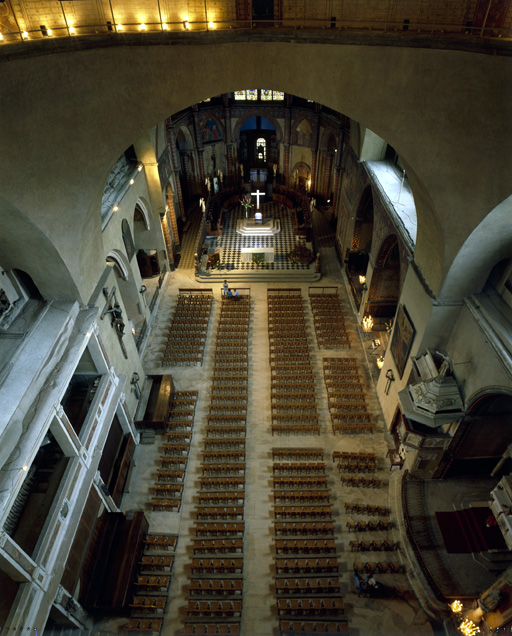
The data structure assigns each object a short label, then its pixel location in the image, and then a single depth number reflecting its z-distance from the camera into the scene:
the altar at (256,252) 23.23
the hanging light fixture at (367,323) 18.44
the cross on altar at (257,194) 25.38
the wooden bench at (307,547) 11.74
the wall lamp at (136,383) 14.67
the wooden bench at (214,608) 10.46
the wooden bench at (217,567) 11.37
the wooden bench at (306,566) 11.32
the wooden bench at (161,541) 11.71
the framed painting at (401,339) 12.67
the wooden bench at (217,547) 11.80
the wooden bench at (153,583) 10.95
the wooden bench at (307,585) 10.88
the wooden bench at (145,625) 10.20
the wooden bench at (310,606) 10.45
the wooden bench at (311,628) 10.06
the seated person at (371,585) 10.74
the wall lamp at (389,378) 14.30
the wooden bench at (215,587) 10.87
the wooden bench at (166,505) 12.71
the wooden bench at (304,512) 12.50
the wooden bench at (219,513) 12.48
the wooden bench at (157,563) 11.35
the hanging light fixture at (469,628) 9.59
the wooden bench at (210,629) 10.14
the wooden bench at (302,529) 12.16
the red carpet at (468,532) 11.59
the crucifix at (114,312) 12.17
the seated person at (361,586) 10.80
